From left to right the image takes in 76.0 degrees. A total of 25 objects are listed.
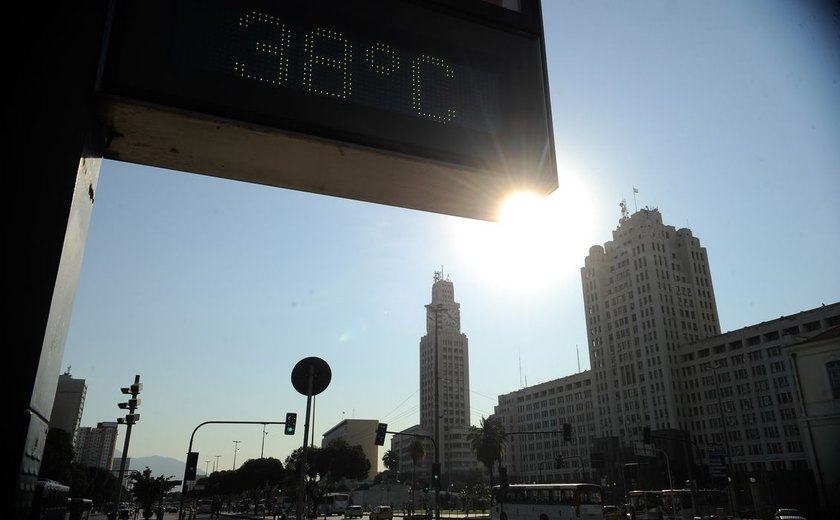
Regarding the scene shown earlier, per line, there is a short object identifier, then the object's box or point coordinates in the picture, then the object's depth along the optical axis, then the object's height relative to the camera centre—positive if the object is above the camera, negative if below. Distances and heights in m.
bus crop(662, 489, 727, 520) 36.35 -3.27
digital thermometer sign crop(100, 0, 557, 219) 3.32 +2.30
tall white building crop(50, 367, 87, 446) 111.03 +12.62
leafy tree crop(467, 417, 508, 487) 69.38 +2.12
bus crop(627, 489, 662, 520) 39.40 -3.34
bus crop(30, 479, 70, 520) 16.83 -1.31
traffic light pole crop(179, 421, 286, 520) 28.94 -1.40
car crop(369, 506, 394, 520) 47.29 -4.46
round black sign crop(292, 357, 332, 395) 8.76 +1.32
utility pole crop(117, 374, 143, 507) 22.77 +2.31
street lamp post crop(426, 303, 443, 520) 31.72 -2.12
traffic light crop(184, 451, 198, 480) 28.67 -0.35
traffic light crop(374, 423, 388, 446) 33.09 +1.66
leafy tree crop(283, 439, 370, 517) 70.88 -0.40
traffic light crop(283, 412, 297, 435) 23.79 +1.61
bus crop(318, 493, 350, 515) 71.64 -5.55
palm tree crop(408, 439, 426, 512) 87.00 +1.25
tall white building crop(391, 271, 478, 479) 153.25 +20.04
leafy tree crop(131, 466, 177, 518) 52.98 -2.51
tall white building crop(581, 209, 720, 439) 105.31 +27.25
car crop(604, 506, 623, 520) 35.84 -3.50
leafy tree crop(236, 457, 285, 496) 92.00 -2.03
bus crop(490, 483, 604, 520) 31.28 -2.57
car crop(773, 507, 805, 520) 27.58 -2.88
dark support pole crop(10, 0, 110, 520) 2.59 +1.34
